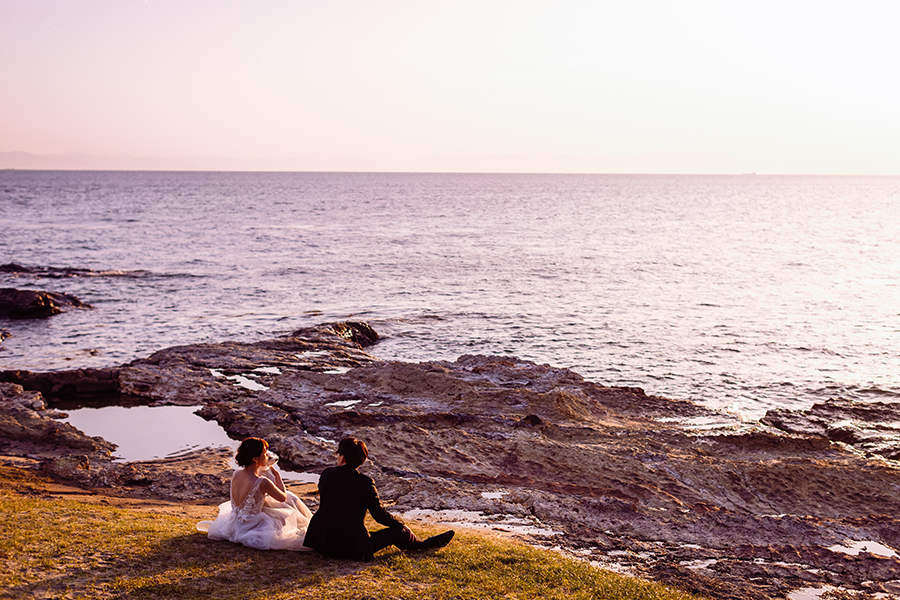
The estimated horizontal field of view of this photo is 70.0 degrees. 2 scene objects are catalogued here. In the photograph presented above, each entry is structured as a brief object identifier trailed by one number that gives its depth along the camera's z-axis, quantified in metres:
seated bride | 9.40
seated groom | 9.02
